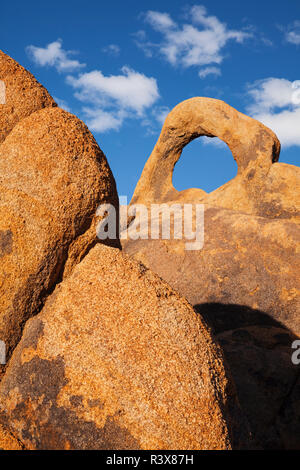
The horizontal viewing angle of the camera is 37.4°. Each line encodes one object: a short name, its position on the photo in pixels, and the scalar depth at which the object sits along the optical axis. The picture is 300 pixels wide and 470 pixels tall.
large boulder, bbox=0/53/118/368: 2.09
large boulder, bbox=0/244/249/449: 1.83
